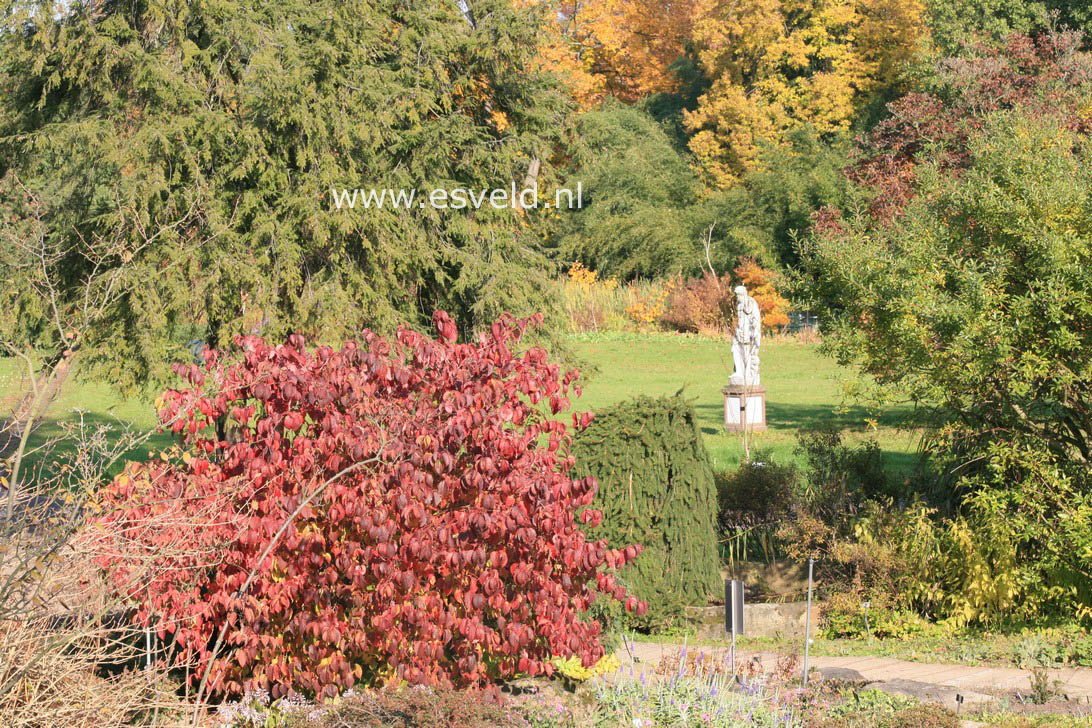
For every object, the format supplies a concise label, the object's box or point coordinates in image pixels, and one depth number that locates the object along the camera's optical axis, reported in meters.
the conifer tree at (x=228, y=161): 24.33
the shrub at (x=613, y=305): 69.19
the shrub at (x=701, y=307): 67.50
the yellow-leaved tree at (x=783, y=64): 82.37
